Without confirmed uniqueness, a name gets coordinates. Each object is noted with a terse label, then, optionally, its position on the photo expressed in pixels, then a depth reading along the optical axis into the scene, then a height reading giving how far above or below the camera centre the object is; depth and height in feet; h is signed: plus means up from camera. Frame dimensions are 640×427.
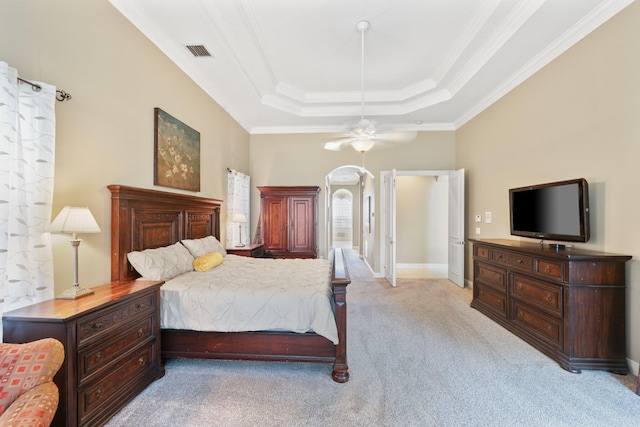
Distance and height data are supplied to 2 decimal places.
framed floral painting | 9.77 +2.45
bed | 7.52 -3.50
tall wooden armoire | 18.21 -0.49
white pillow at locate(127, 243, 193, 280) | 8.07 -1.51
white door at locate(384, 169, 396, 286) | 16.75 -0.82
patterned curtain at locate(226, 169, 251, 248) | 16.05 +0.71
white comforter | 7.43 -2.56
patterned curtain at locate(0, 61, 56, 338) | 5.19 +0.53
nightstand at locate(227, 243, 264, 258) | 14.76 -1.98
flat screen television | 8.48 +0.16
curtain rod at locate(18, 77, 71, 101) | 6.48 +2.88
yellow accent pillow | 9.80 -1.74
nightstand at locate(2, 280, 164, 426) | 4.97 -2.75
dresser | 7.74 -2.75
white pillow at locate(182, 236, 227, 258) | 10.76 -1.32
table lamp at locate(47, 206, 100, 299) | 5.73 -0.26
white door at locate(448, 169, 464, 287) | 16.46 -0.79
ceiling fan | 10.57 +4.72
